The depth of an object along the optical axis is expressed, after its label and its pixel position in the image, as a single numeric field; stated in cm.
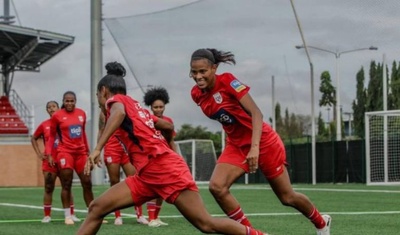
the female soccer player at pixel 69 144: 1352
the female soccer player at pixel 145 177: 748
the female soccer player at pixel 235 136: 851
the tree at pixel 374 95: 3901
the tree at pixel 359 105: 3621
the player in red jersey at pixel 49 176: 1391
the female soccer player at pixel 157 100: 1217
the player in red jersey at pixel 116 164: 1322
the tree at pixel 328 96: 6460
